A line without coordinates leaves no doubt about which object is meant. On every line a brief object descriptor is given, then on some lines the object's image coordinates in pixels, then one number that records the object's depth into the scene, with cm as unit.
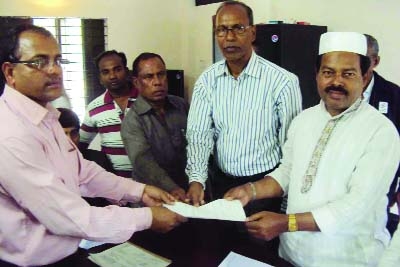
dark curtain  516
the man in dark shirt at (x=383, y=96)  245
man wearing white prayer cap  144
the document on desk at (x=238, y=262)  137
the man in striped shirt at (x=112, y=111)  270
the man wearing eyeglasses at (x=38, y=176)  121
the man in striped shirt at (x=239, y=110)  201
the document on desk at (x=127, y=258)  143
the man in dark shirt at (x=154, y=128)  228
